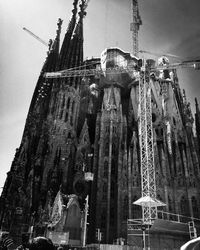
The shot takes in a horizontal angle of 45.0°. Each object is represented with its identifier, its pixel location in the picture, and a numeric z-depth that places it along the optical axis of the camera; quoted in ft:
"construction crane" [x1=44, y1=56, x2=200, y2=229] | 106.23
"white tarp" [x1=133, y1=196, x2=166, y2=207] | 82.64
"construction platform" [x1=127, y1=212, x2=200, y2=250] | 55.77
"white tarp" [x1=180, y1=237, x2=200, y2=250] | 6.59
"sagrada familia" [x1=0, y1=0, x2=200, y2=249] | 105.60
